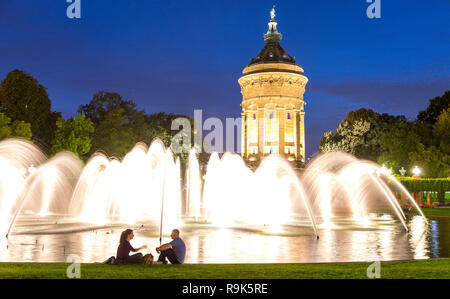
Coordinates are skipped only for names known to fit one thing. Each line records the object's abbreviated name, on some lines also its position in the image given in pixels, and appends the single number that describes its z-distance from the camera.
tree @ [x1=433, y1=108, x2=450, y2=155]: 67.62
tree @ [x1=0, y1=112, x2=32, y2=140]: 50.06
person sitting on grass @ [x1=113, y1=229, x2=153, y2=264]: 12.70
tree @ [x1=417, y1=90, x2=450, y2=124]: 81.50
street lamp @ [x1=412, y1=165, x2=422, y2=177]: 58.81
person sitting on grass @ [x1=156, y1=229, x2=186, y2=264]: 13.06
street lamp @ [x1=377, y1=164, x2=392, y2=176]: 52.41
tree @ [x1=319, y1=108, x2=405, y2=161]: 81.50
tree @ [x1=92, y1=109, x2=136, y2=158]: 65.94
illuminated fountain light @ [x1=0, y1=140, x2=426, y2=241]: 36.95
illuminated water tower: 98.50
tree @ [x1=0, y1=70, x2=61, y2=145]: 65.12
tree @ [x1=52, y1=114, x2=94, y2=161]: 58.41
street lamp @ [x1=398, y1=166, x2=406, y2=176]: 67.45
